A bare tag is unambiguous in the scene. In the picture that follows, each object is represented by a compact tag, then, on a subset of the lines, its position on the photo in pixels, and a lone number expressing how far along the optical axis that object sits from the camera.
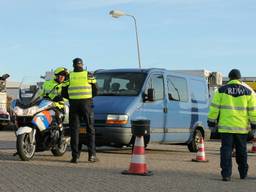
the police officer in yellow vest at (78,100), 10.90
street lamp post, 32.12
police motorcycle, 10.71
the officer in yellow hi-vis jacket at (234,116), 9.39
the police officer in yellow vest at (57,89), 11.50
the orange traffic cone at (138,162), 9.43
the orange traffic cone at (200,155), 12.18
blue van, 12.50
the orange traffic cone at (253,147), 15.52
